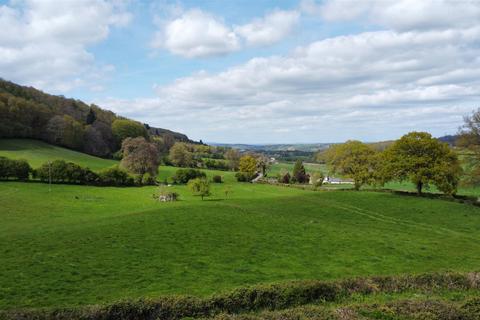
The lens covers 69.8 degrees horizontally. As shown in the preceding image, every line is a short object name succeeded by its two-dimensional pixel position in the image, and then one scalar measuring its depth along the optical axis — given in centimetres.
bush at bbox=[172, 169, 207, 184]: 8594
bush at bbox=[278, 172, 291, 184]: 10009
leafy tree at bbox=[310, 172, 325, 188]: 9572
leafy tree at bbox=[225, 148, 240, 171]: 13900
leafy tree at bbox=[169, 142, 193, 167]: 12300
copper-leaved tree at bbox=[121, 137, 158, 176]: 7700
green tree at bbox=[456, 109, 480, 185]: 4519
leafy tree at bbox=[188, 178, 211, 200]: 5696
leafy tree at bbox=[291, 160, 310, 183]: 10425
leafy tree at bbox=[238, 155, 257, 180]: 10056
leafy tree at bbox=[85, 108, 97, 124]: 13738
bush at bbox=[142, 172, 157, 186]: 7469
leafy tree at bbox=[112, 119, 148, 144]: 13462
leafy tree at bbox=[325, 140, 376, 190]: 6129
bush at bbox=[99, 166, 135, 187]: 6850
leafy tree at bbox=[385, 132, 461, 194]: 4741
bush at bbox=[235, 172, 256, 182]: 10025
